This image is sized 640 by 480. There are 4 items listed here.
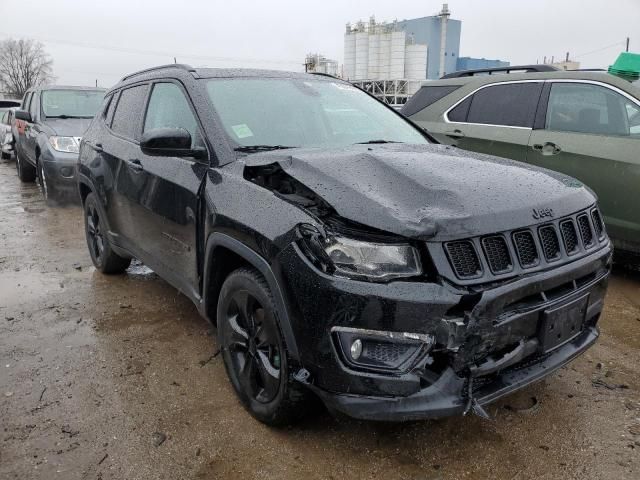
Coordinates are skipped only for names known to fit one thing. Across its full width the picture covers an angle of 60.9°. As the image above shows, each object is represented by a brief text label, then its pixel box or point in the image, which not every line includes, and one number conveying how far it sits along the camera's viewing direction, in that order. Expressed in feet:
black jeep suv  6.75
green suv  14.87
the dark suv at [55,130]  26.35
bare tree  239.71
